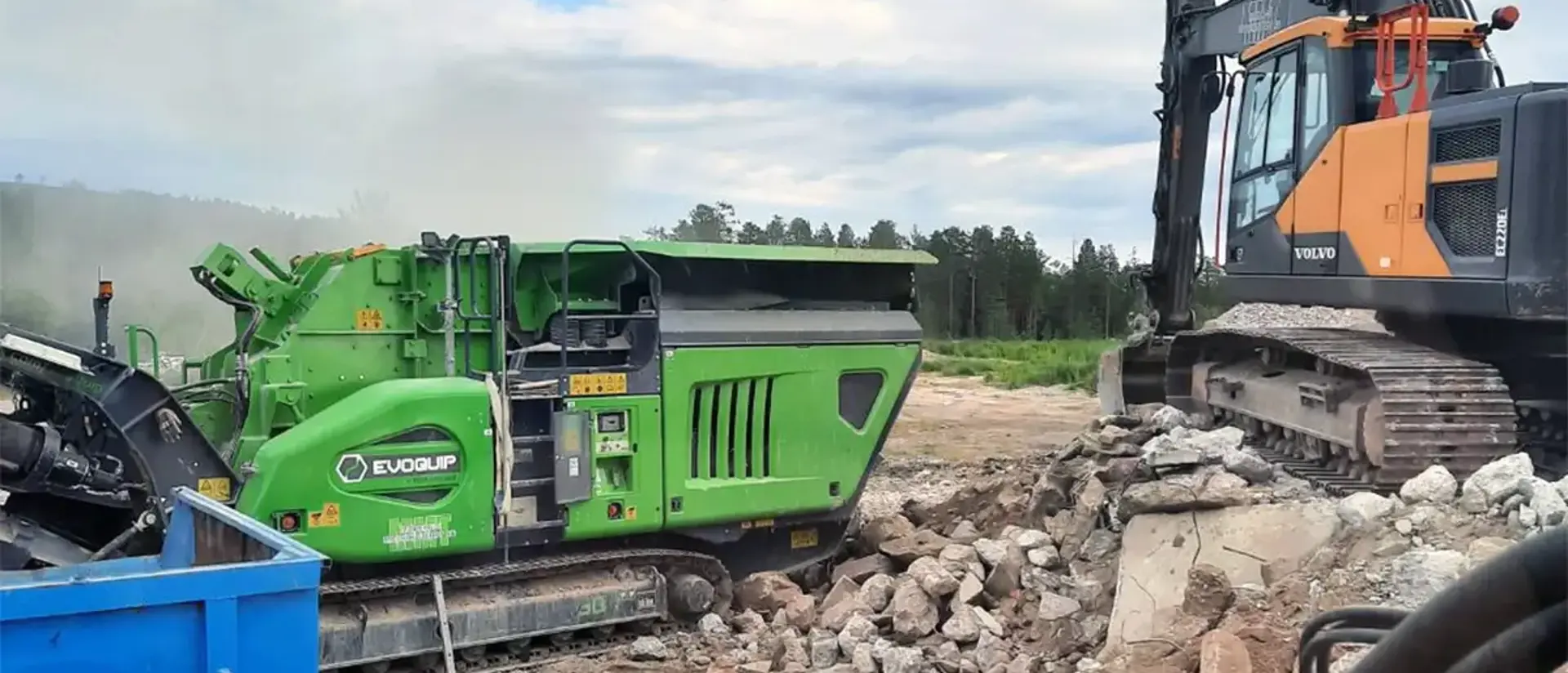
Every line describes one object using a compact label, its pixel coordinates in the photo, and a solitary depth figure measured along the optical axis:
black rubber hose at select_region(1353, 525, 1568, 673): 1.27
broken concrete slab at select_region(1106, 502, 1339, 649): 5.12
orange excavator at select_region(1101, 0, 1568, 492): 5.52
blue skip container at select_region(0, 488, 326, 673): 2.71
